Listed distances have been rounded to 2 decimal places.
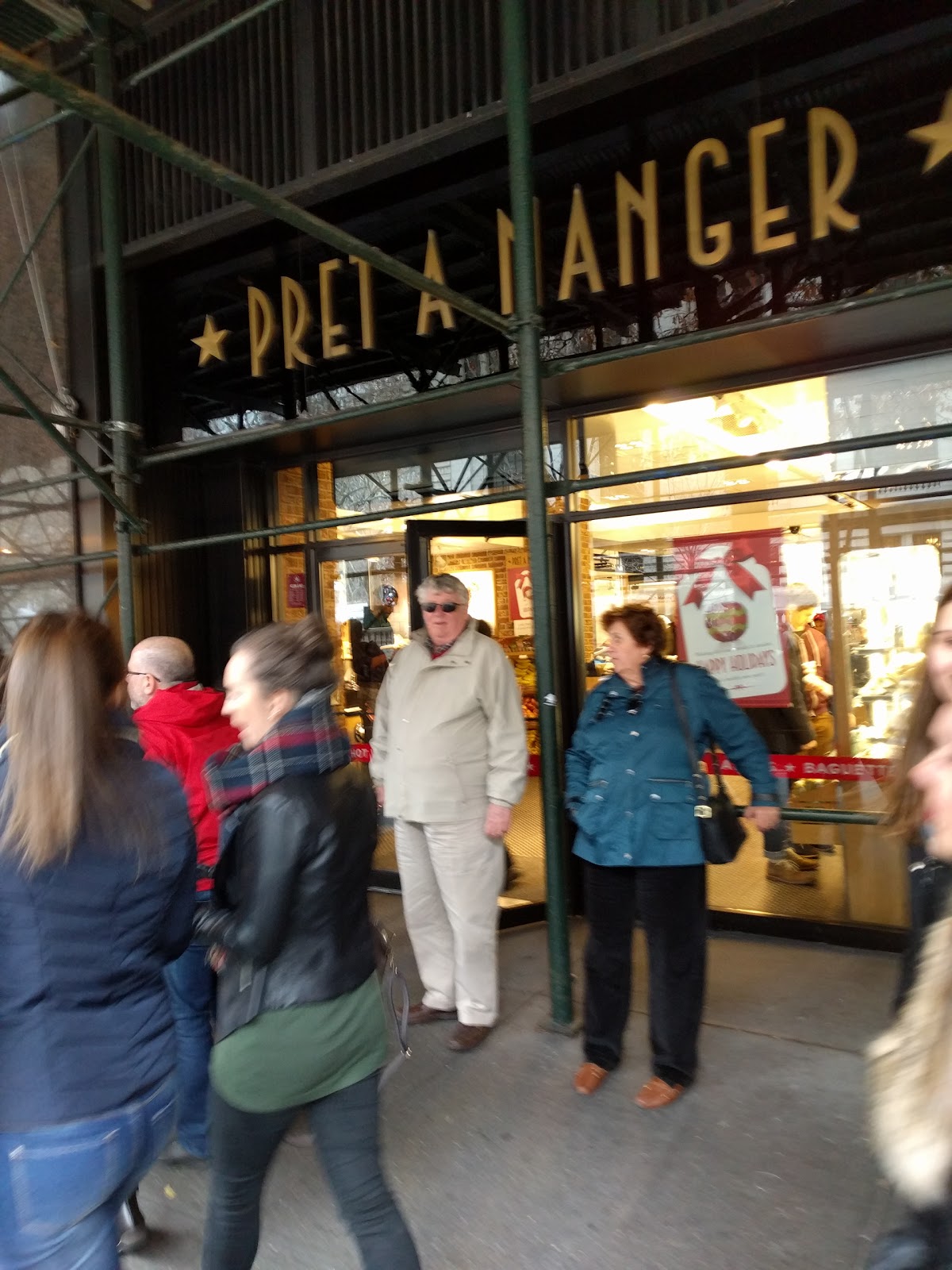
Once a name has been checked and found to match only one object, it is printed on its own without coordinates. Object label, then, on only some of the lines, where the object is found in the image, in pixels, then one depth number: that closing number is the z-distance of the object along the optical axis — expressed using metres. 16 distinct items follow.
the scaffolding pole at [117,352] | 4.35
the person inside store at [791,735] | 4.43
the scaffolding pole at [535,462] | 3.39
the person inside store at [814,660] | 4.40
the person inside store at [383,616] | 5.75
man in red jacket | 2.61
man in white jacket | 3.56
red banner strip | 4.29
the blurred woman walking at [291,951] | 1.70
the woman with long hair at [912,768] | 1.66
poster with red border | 4.49
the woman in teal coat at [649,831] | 2.95
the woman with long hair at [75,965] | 1.49
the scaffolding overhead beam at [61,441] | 3.79
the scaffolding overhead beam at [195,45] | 3.52
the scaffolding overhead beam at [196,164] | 2.00
